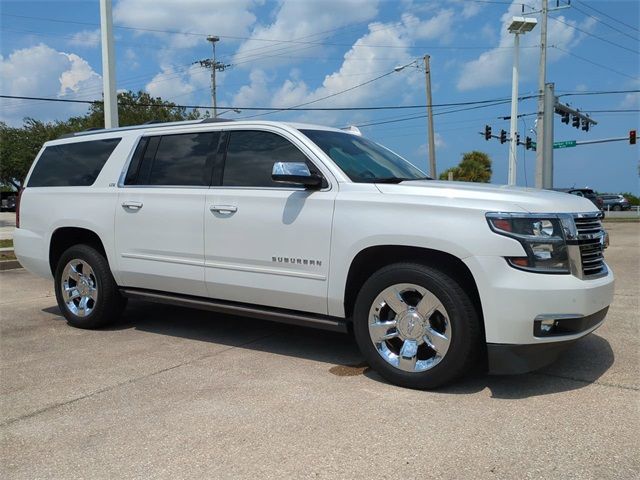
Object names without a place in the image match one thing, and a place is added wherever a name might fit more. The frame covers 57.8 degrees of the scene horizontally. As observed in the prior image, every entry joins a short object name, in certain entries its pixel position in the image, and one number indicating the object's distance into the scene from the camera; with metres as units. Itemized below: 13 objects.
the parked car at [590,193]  37.41
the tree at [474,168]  47.58
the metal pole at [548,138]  22.64
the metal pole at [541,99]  23.20
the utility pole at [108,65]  12.41
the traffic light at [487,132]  35.02
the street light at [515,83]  24.14
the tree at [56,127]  37.44
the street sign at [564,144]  34.38
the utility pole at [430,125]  26.73
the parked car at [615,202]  50.22
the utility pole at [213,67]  40.50
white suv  3.72
